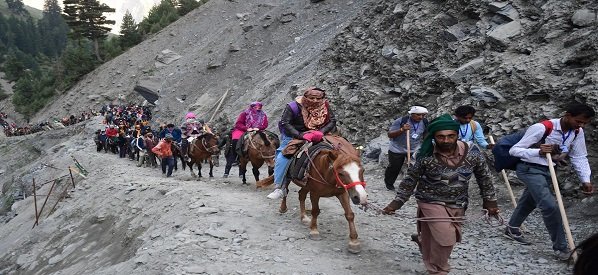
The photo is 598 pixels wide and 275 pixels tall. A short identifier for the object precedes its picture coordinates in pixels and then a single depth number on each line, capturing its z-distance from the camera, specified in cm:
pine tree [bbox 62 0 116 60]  5122
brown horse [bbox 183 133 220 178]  1340
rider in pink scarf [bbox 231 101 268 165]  1069
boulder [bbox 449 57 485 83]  1073
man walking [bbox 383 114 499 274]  423
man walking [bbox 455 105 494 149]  684
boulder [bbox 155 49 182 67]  3961
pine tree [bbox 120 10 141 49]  5428
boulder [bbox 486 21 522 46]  1055
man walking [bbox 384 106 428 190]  801
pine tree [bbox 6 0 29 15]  15200
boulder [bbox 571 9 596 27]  902
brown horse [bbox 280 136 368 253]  506
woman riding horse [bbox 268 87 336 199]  715
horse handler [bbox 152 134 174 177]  1448
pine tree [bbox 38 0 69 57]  11575
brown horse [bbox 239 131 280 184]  1011
